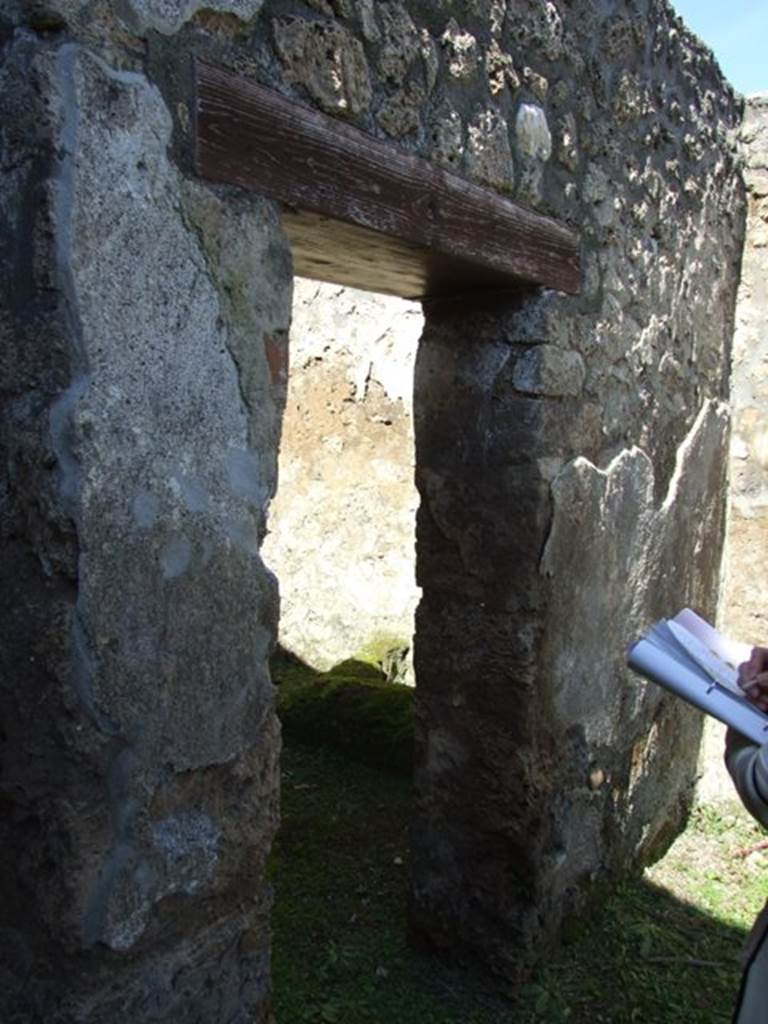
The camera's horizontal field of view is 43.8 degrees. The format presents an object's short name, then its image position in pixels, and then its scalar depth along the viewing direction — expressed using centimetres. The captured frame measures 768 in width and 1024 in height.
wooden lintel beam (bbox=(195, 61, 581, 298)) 135
